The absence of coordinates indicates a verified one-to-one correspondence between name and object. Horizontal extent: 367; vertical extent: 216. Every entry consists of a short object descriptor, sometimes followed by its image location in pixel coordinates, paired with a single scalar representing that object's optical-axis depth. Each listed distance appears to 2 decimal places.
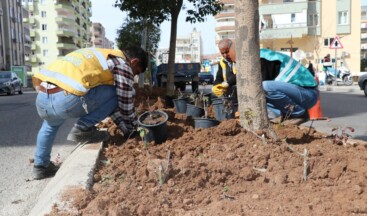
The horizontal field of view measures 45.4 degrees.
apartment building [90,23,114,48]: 136.25
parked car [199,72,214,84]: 42.03
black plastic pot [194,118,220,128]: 4.47
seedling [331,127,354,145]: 3.76
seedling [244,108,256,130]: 3.69
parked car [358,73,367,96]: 17.65
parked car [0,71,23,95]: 26.14
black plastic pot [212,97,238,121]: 4.98
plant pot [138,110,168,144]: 3.95
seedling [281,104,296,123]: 4.16
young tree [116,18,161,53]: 27.06
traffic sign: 23.10
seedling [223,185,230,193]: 2.57
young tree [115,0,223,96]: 10.12
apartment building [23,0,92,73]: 86.93
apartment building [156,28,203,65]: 106.49
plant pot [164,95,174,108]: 8.45
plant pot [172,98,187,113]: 7.05
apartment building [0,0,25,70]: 55.09
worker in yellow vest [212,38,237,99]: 5.69
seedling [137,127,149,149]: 3.15
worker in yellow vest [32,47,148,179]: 3.72
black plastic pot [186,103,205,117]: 6.26
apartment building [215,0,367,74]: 46.53
